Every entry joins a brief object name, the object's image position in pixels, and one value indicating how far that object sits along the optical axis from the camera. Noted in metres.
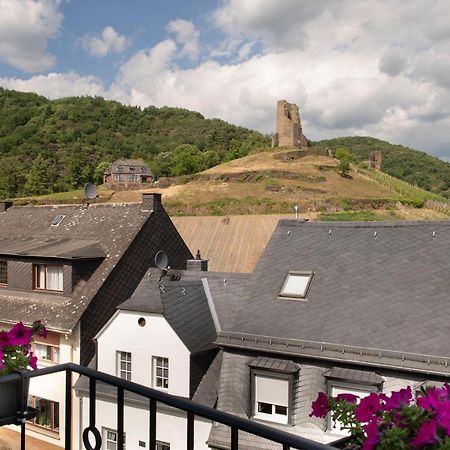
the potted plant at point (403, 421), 1.87
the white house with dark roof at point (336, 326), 9.70
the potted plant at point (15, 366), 2.50
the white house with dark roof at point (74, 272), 16.08
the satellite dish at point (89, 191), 24.05
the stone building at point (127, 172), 91.12
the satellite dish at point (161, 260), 18.72
